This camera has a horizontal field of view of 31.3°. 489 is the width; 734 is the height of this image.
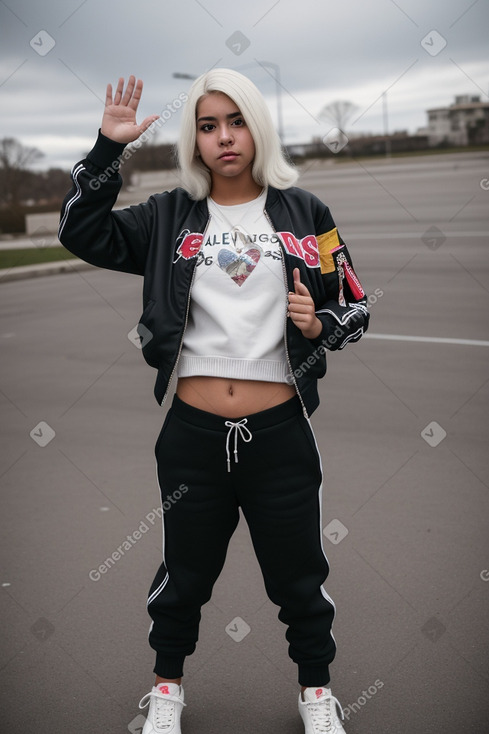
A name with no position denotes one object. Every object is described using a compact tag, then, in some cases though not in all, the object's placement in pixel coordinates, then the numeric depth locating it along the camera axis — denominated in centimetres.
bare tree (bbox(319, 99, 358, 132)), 4209
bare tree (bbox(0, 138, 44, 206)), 2317
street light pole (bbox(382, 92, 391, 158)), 5155
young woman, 266
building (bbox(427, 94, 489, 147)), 4538
